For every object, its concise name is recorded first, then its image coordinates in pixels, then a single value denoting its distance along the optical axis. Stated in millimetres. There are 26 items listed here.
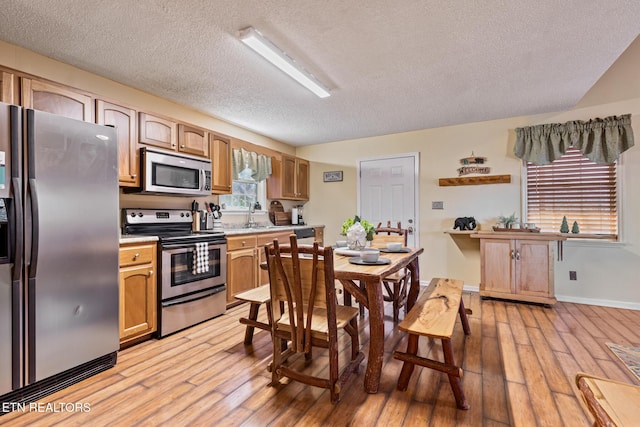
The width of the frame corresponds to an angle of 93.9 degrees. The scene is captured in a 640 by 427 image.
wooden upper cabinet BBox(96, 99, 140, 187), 2590
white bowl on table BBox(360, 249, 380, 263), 2150
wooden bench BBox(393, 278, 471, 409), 1736
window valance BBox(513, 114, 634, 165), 3432
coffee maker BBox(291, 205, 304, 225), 5434
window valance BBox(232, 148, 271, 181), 4051
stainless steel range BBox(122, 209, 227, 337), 2729
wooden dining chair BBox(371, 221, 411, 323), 3092
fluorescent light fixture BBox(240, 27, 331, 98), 2121
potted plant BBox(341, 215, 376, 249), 2613
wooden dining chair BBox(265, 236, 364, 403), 1712
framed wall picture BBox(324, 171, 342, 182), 5355
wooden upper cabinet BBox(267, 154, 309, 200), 4883
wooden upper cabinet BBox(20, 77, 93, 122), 2145
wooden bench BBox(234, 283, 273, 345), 2381
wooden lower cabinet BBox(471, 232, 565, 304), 3506
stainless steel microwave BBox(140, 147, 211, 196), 2857
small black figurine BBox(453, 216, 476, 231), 4164
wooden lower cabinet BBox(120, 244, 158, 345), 2436
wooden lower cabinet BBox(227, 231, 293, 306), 3447
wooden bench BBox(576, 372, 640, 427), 952
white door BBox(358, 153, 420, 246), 4707
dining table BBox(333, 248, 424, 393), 1855
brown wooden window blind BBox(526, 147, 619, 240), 3582
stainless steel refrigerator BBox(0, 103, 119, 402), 1736
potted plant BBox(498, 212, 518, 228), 3896
